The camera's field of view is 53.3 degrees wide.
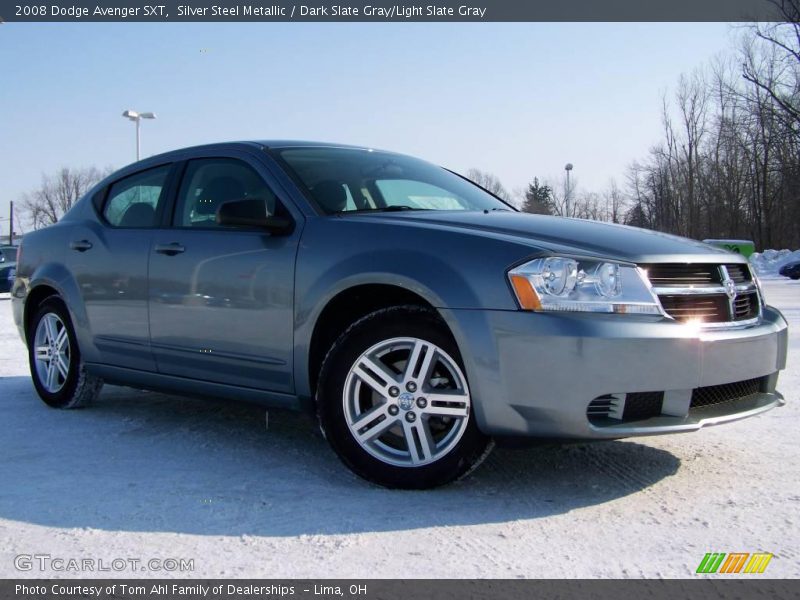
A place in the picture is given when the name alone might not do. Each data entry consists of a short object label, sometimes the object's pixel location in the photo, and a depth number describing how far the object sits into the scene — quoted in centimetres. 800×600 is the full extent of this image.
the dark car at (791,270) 2677
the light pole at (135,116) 2562
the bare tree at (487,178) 3677
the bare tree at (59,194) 5806
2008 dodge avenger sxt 295
